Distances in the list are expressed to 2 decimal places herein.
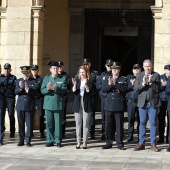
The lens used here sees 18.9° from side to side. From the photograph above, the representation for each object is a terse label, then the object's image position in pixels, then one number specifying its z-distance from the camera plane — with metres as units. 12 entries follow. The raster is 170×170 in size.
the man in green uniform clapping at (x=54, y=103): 11.09
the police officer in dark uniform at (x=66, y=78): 11.67
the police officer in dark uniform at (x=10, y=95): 12.11
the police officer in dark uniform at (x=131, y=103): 11.84
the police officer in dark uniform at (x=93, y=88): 11.53
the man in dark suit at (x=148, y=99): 10.64
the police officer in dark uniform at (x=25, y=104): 11.16
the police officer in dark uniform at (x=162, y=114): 11.70
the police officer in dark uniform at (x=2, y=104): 11.52
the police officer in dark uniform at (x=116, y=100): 10.79
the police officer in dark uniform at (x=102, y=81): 11.38
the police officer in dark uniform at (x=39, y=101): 12.24
